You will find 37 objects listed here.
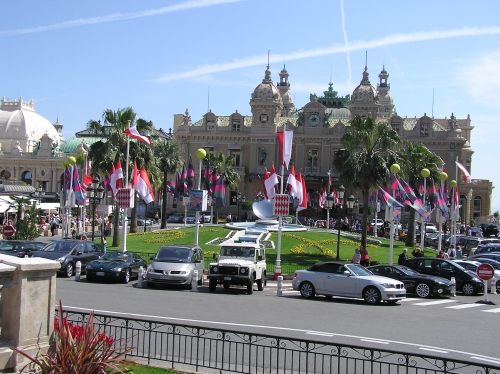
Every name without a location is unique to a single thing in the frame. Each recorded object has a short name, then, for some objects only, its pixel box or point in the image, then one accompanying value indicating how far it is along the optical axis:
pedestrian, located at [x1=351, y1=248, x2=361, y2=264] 29.44
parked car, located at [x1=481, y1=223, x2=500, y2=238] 67.22
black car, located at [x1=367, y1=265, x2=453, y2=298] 23.98
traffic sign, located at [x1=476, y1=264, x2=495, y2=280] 23.49
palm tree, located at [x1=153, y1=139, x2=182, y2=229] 55.78
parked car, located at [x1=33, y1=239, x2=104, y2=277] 25.56
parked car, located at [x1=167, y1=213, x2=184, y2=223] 71.25
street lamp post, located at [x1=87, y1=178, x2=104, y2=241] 37.56
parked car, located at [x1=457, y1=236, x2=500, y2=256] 46.58
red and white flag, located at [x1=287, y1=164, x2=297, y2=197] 33.56
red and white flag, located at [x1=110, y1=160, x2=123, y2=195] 33.97
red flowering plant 7.77
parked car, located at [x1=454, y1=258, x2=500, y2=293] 28.88
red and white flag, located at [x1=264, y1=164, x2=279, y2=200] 32.62
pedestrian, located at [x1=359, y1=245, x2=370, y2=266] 30.14
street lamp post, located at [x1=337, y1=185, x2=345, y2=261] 37.50
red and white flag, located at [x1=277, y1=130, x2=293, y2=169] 29.77
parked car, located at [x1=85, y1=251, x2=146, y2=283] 24.23
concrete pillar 8.08
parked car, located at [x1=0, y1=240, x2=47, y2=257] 27.14
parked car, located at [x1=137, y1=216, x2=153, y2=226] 62.24
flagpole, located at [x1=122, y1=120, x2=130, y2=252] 30.33
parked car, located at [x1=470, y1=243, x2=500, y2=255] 39.03
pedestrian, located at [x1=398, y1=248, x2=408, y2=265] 30.35
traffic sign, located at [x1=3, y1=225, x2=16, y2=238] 33.75
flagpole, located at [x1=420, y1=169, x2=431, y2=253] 37.10
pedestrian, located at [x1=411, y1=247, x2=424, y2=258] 33.84
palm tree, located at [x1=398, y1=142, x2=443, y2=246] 45.36
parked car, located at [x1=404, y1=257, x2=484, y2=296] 26.06
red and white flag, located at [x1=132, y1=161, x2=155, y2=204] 33.31
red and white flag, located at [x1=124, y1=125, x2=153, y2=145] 32.78
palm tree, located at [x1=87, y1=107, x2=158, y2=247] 39.47
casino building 82.06
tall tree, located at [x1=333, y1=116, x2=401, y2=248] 36.28
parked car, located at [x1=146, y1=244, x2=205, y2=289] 23.09
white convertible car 21.02
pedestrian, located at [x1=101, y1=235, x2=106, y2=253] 29.60
